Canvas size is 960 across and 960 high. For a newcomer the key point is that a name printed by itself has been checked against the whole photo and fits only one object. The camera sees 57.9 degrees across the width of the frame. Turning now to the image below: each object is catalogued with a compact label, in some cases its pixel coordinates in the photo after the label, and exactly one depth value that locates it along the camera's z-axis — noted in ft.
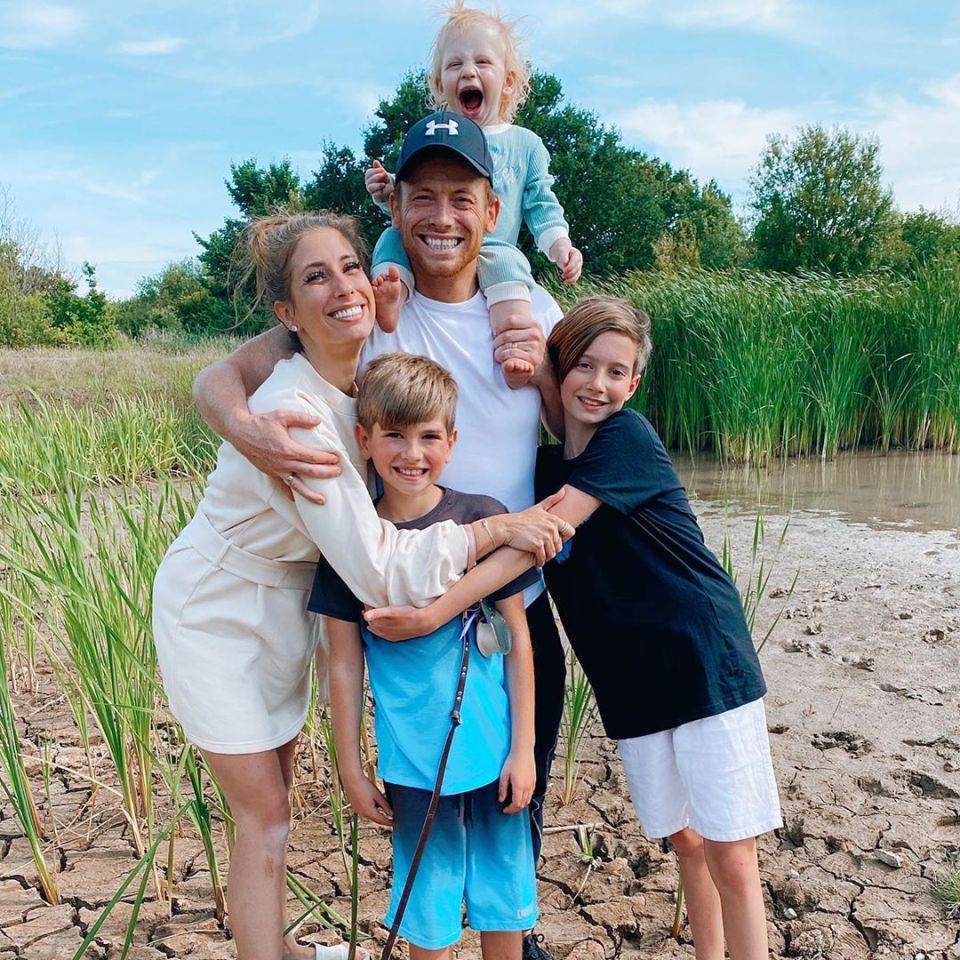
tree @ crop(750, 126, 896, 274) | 103.55
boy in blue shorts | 5.32
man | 6.16
